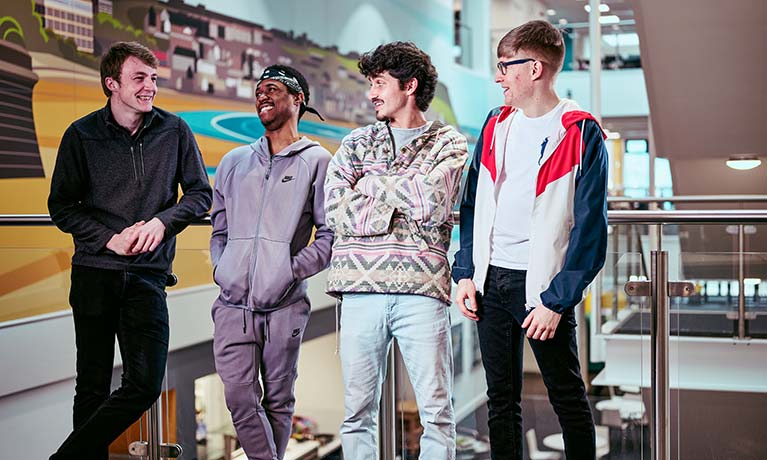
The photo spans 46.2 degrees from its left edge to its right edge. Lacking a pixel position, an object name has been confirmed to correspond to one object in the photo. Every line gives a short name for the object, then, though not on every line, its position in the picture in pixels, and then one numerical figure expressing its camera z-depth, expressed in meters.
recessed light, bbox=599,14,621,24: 9.16
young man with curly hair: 2.48
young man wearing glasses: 2.26
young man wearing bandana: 2.70
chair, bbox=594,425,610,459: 2.71
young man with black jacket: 2.82
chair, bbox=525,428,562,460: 2.74
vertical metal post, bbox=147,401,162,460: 3.20
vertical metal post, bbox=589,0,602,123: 9.94
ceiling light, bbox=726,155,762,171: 8.60
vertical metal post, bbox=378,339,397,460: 2.98
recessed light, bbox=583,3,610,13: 9.20
